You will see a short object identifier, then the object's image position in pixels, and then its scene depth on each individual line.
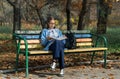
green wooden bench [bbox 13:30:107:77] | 8.43
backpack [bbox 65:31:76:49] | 8.98
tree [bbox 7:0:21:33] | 20.18
